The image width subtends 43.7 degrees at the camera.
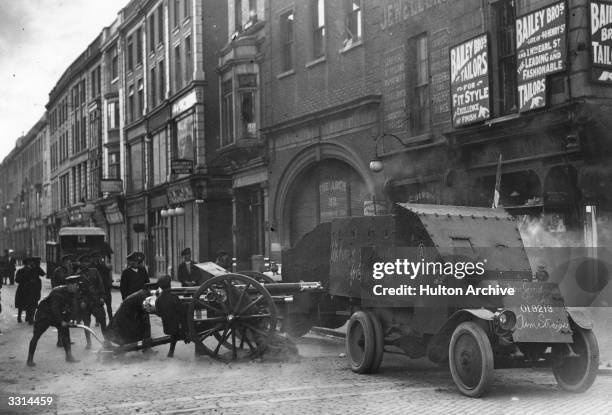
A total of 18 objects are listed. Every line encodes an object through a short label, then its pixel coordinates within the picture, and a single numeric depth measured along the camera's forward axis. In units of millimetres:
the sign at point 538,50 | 13781
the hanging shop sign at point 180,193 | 32406
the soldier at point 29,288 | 18264
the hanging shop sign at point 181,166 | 31469
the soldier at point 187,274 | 13598
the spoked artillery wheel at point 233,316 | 10852
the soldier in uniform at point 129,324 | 11711
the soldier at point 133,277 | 14602
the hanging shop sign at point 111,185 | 42656
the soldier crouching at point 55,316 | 11523
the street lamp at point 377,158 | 17516
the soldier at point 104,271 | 16938
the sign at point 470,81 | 15719
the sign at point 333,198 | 21078
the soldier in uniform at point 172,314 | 11305
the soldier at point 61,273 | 17516
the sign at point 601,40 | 13430
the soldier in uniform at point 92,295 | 14805
